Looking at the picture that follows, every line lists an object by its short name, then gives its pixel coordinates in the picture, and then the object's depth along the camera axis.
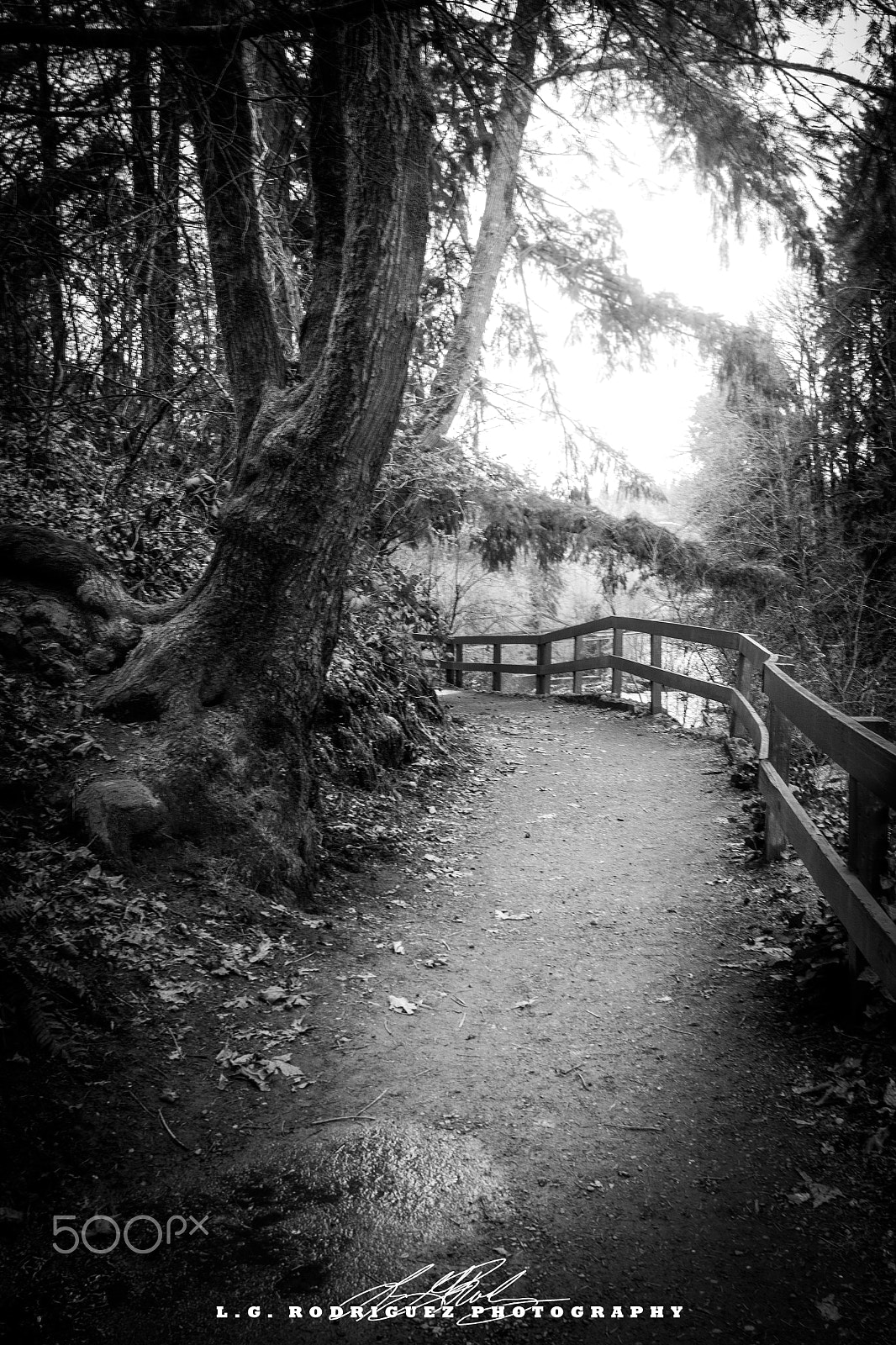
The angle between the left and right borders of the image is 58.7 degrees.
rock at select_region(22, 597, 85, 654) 5.20
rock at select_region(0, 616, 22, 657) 5.01
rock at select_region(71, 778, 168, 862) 4.07
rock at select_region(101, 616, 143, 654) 5.32
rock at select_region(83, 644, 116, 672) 5.19
